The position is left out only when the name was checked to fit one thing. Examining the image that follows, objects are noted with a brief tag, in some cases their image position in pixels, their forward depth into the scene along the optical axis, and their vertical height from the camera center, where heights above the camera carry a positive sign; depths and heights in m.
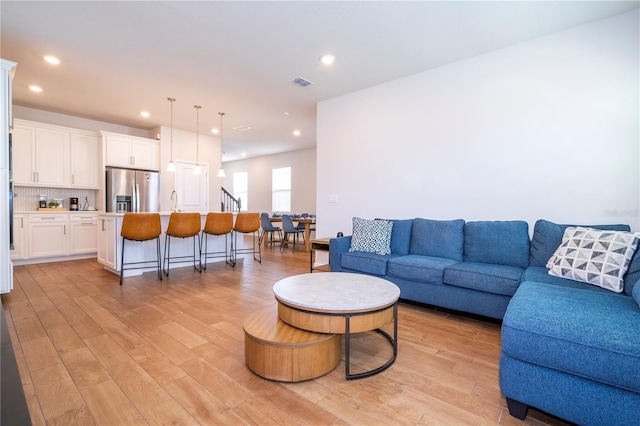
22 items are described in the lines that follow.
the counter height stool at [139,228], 4.12 -0.27
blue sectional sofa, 1.33 -0.62
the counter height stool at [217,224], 5.05 -0.26
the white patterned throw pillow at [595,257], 2.13 -0.35
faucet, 6.95 +0.18
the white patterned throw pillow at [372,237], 3.65 -0.33
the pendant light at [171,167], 5.37 +0.75
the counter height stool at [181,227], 4.59 -0.28
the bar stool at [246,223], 5.43 -0.25
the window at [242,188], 11.31 +0.83
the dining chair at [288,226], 7.47 -0.42
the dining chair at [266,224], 7.94 -0.39
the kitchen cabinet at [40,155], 5.22 +0.96
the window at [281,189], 9.95 +0.69
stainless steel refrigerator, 6.11 +0.40
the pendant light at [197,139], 5.51 +1.76
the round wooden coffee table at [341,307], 1.85 -0.62
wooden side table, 4.10 -0.49
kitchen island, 4.45 -0.62
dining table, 7.22 -0.35
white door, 7.13 +0.53
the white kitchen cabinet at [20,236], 5.05 -0.49
